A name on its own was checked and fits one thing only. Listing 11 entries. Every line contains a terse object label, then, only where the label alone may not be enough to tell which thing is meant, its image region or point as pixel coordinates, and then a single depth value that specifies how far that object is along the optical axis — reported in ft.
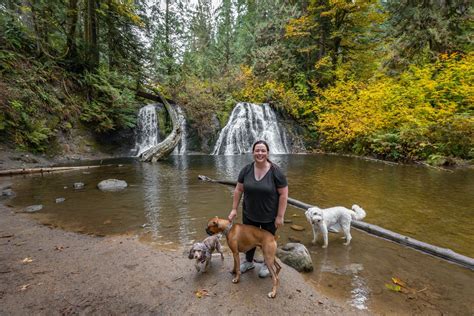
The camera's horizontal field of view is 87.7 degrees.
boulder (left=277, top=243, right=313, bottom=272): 12.11
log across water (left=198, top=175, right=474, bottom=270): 12.49
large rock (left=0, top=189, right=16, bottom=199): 23.89
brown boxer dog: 10.50
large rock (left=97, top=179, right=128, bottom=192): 28.00
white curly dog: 14.47
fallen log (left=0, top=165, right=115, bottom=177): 32.47
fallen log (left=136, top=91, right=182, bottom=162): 51.62
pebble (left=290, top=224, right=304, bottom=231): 17.52
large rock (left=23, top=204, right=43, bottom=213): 20.34
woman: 10.89
